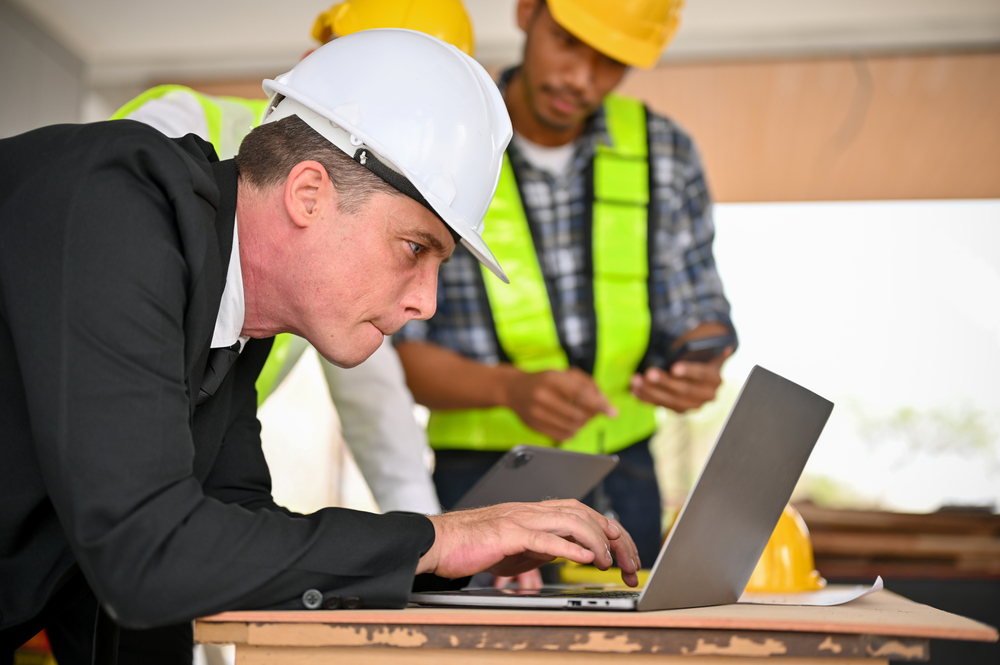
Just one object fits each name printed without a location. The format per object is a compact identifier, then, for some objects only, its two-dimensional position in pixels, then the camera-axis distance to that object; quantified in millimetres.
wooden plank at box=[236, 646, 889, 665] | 923
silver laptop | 1037
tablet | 1480
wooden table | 907
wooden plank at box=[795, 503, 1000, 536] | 4512
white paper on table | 1308
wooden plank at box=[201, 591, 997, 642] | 900
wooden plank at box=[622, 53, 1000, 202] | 4535
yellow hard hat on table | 1648
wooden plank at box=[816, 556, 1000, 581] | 3988
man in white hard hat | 923
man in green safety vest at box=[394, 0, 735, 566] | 2561
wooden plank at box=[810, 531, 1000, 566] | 4387
